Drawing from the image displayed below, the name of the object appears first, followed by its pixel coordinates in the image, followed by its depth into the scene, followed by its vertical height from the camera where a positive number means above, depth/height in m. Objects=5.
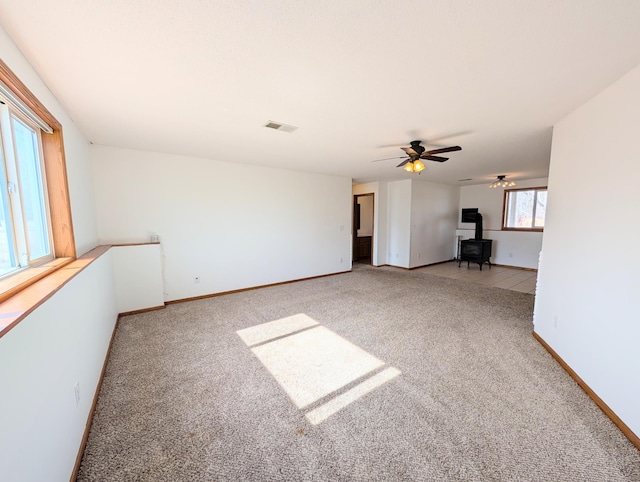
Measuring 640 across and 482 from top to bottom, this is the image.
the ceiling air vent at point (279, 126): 2.67 +0.92
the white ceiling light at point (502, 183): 6.04 +0.74
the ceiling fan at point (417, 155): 3.24 +0.76
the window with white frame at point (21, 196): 1.46 +0.12
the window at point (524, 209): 6.60 +0.15
